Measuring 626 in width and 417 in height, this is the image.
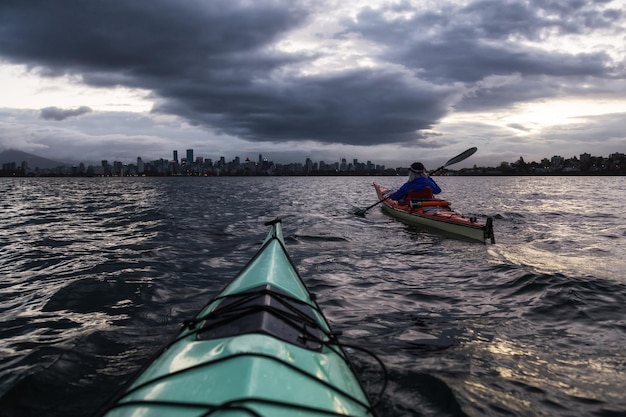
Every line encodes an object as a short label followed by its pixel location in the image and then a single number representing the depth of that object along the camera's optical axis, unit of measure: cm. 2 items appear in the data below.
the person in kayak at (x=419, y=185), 1589
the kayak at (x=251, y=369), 218
